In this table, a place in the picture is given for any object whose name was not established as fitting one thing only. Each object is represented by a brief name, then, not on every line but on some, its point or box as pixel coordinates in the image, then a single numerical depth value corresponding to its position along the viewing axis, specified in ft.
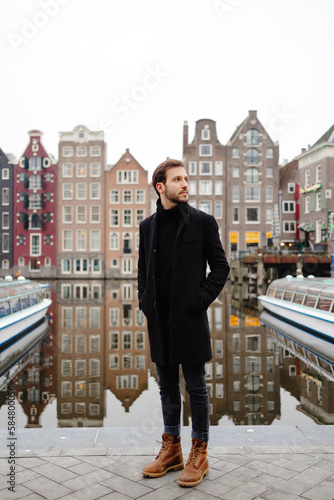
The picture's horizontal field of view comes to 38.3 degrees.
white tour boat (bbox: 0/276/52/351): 41.72
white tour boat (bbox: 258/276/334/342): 44.50
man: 12.48
